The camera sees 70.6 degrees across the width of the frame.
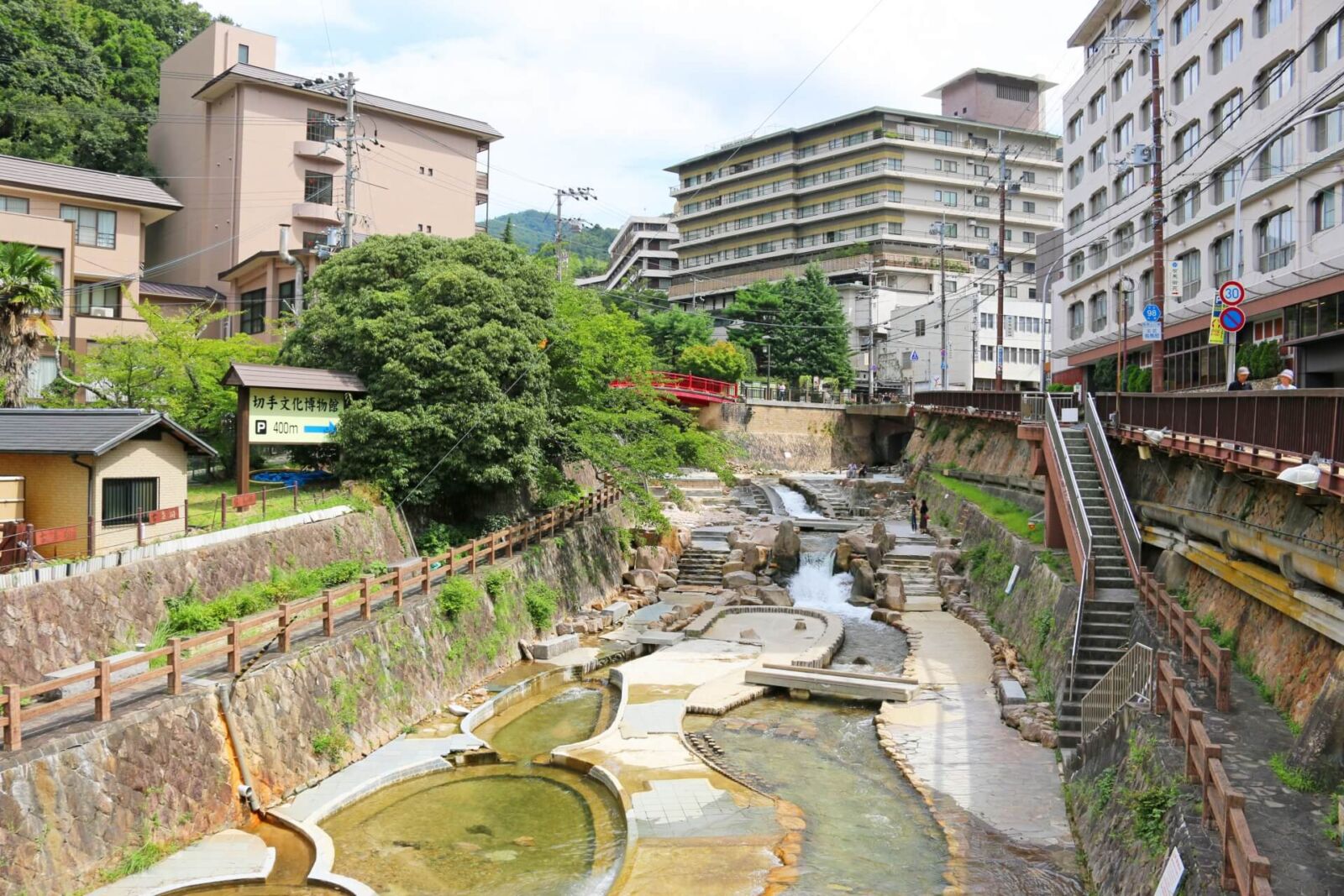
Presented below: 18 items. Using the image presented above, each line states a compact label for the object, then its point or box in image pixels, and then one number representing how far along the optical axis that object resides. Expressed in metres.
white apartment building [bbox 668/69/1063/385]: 85.12
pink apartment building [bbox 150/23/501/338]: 47.66
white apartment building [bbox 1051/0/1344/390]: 26.81
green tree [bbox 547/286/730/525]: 30.05
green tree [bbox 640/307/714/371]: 72.56
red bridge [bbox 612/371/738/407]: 59.41
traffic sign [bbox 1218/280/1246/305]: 19.69
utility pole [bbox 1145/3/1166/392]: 25.28
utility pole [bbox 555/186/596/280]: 52.78
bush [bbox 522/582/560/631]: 26.02
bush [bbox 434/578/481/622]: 21.69
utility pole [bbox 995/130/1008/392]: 43.75
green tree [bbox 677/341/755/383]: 66.38
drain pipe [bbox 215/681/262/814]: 14.21
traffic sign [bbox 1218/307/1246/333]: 19.47
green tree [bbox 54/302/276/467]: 28.09
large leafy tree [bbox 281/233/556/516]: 25.58
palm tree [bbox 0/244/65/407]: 23.89
